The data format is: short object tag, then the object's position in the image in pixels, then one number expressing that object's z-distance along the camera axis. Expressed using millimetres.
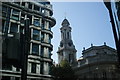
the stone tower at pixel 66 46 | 59341
